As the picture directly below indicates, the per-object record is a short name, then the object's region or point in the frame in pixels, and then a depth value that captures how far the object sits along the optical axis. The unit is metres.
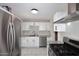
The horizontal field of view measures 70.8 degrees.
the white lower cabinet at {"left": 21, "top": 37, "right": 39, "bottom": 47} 3.00
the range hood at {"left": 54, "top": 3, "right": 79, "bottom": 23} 0.64
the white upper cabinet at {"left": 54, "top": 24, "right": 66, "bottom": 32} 1.70
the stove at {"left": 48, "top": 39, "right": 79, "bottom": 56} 1.07
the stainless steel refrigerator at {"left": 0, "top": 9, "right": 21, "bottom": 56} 0.68
